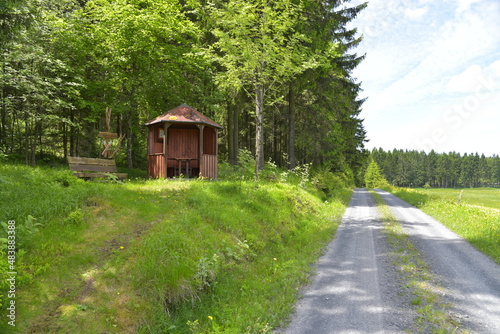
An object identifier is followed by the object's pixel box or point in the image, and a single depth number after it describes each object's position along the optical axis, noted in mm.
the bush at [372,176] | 64988
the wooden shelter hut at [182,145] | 14105
